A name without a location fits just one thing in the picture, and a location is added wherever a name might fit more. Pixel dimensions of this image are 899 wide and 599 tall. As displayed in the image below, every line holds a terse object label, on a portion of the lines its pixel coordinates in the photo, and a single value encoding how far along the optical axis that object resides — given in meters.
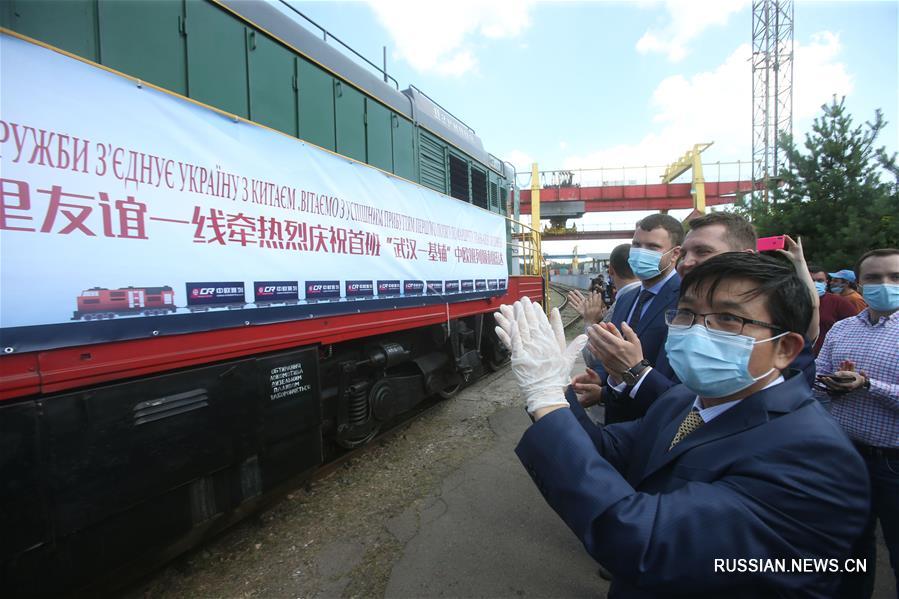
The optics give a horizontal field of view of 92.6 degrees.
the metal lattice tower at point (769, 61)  26.20
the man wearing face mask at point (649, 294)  2.20
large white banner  1.59
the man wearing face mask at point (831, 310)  3.63
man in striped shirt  1.86
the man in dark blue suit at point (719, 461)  0.84
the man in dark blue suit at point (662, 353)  1.61
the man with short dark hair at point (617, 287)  2.69
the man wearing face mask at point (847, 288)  3.99
